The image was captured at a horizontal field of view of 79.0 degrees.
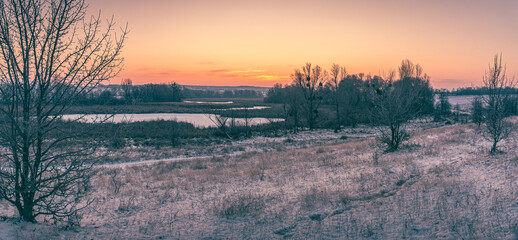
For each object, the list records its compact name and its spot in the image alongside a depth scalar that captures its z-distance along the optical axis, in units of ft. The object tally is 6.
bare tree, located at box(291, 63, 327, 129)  162.50
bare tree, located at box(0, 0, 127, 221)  20.33
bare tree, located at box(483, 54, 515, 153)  43.15
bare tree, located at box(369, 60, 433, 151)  54.90
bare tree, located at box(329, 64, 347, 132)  156.98
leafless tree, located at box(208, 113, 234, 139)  124.38
